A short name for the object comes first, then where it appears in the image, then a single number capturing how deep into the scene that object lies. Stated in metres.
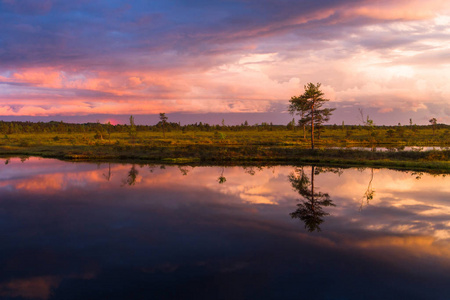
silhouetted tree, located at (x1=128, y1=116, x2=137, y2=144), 68.33
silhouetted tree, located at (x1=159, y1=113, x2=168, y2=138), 113.90
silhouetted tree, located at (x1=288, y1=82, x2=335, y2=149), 47.19
